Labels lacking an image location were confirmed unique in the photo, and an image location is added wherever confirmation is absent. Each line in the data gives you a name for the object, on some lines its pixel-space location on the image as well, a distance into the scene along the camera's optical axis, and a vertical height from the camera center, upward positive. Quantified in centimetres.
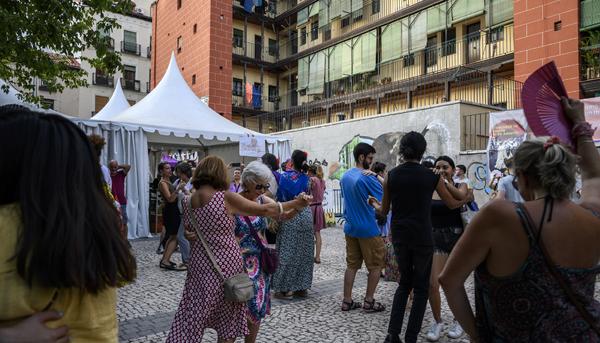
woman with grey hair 349 -49
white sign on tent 1253 +86
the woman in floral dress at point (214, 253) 296 -53
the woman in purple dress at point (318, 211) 812 -64
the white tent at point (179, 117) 1176 +165
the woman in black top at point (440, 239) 431 -62
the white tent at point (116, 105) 1780 +291
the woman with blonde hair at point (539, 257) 166 -30
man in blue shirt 510 -59
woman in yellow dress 110 -16
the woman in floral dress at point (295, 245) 585 -91
